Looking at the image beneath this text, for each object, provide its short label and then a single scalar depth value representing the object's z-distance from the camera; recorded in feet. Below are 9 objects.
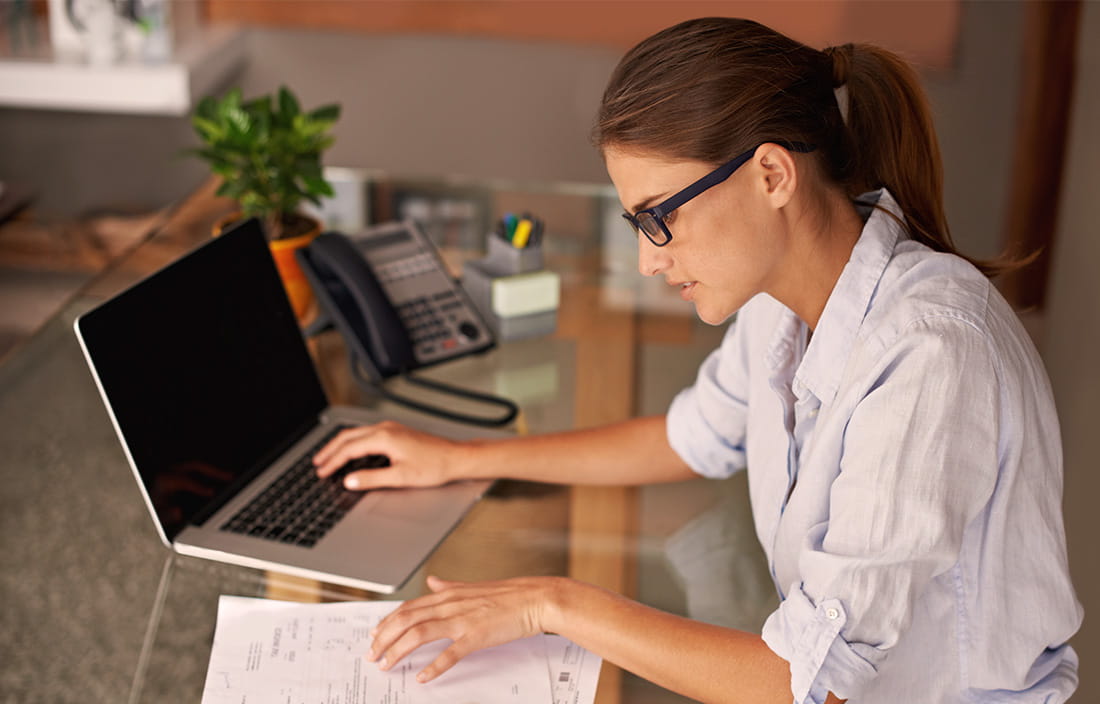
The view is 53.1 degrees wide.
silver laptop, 3.58
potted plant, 5.20
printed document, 3.05
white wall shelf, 7.50
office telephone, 4.88
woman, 2.75
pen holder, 5.23
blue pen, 5.42
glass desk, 3.23
